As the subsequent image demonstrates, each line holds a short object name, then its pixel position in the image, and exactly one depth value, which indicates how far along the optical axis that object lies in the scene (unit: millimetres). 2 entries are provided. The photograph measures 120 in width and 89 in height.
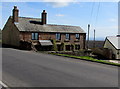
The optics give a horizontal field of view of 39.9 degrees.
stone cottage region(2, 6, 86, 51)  32625
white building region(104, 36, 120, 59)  29403
